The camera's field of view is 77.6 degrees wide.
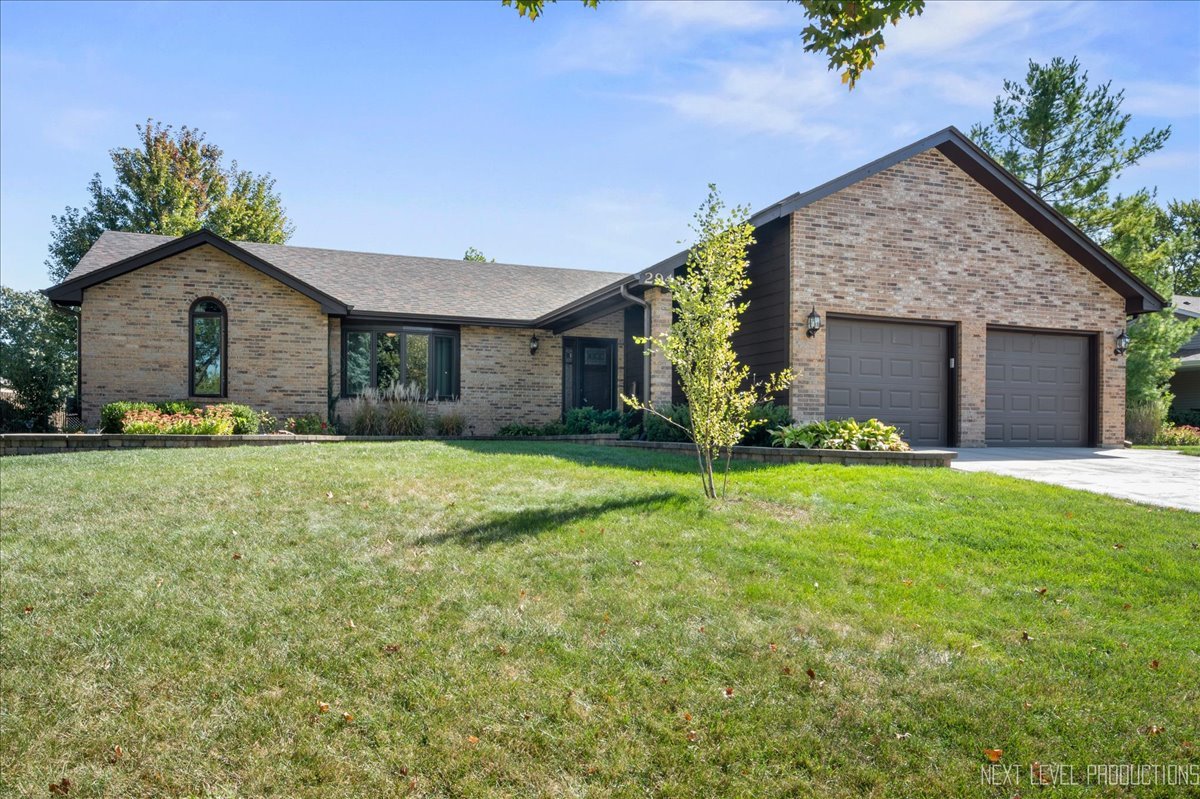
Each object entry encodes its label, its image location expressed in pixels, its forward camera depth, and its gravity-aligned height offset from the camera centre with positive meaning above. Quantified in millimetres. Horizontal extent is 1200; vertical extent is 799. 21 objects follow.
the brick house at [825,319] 12883 +1451
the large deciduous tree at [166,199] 25938 +6999
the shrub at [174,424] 12375 -549
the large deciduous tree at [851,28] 5043 +2564
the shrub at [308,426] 14703 -669
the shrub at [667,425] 11764 -507
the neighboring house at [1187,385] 24000 +469
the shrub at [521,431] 16438 -815
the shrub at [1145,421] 17562 -526
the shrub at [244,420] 13391 -516
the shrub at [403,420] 14930 -543
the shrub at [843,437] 10273 -567
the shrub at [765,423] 11555 -421
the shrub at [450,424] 15617 -643
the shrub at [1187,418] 22984 -585
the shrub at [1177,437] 17438 -904
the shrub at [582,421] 15883 -566
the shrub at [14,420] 14383 -600
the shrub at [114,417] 12711 -448
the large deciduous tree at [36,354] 15477 +1029
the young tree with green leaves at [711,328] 7297 +660
